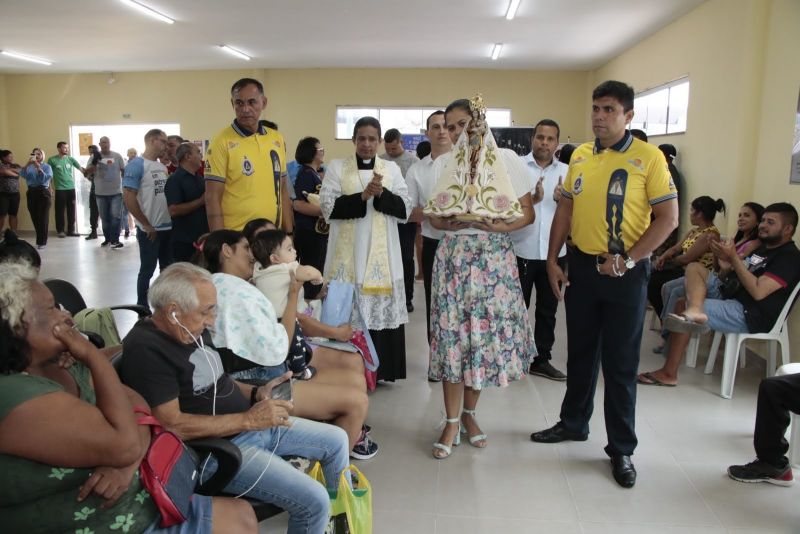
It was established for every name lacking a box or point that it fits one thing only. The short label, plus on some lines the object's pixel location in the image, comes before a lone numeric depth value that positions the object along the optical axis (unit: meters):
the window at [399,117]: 11.18
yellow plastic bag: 1.87
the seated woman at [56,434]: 1.18
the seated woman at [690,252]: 4.38
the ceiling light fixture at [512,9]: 6.38
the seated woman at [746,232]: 3.85
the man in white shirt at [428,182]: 3.51
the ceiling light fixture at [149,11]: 6.48
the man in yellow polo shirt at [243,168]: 3.15
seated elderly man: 1.60
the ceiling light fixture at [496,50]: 8.80
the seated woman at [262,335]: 2.04
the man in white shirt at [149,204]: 4.68
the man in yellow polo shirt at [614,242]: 2.45
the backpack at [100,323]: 2.25
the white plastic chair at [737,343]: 3.58
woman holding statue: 2.66
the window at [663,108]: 6.64
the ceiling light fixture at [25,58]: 9.47
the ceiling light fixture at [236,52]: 9.12
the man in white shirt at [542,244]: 3.71
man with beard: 3.50
